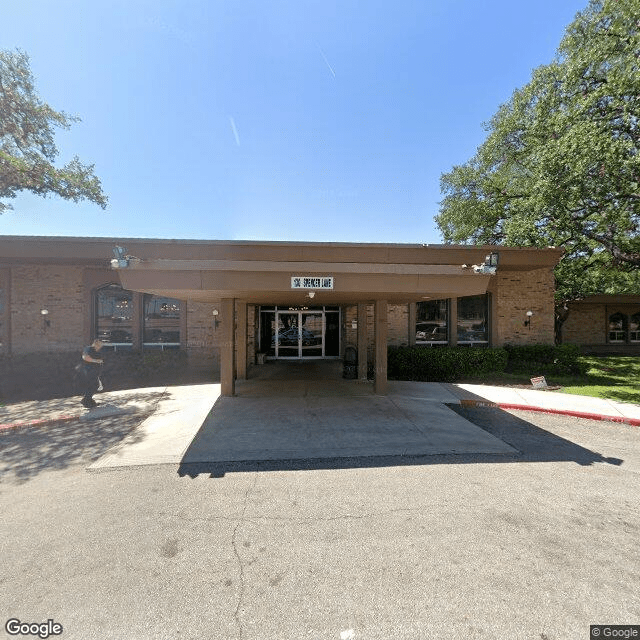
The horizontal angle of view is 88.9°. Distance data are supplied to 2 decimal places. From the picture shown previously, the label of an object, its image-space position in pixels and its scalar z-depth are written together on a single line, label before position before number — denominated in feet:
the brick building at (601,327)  78.84
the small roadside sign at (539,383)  35.12
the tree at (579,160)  37.22
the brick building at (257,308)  31.40
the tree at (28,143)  41.52
